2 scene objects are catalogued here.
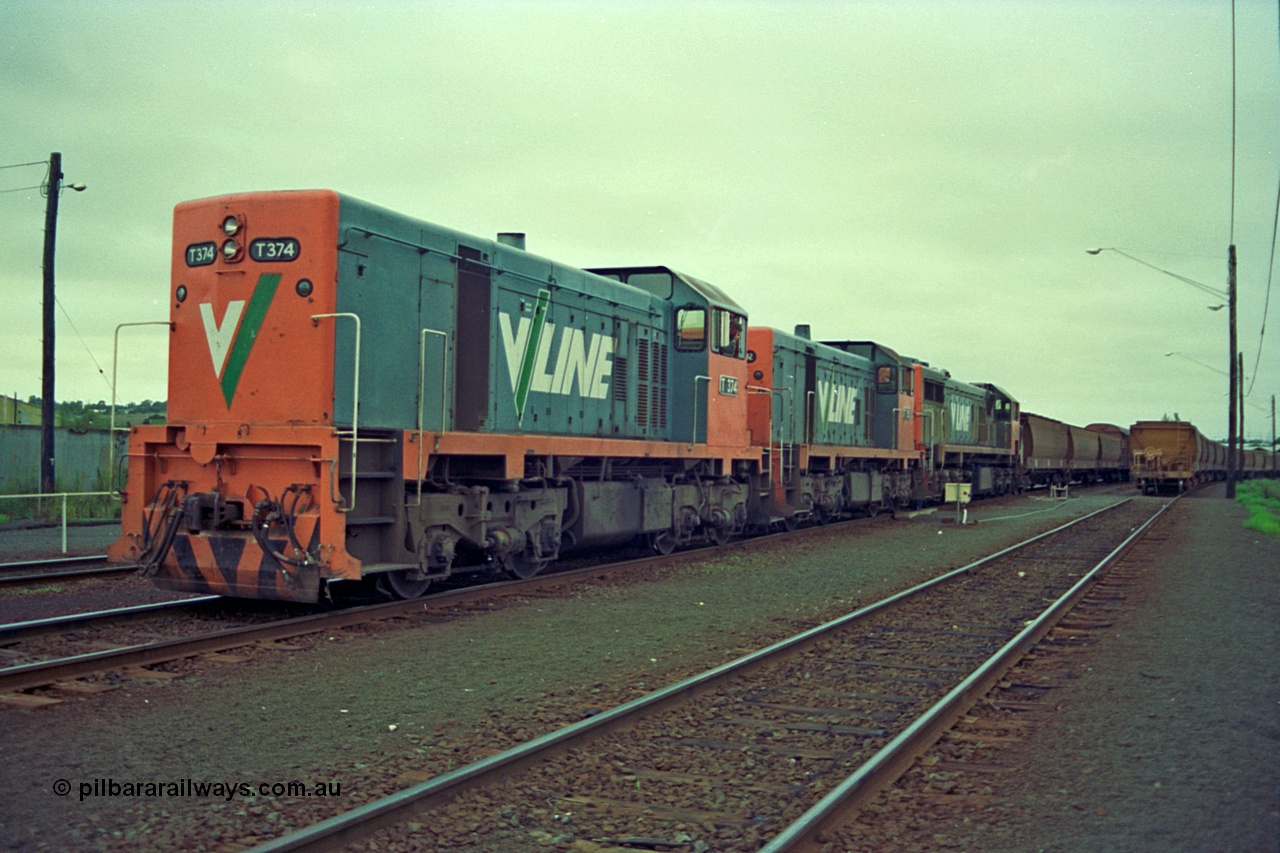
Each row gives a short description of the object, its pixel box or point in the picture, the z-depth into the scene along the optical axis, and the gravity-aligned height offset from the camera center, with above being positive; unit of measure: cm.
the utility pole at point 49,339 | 2030 +215
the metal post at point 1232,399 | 3388 +224
